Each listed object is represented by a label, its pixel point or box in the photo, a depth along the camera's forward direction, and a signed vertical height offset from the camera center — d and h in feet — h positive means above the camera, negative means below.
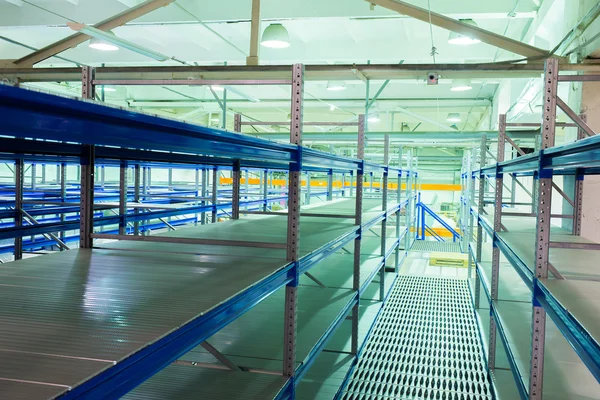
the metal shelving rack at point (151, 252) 3.65 -1.37
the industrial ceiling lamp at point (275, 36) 18.51 +5.46
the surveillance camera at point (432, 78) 17.19 +3.76
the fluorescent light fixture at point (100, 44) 18.67 +5.08
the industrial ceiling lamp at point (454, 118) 37.86 +5.25
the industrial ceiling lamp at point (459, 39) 17.71 +5.30
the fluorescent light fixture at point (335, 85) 29.63 +6.04
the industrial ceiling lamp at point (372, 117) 37.31 +5.09
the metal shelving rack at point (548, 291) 6.23 -1.59
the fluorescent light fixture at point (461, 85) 26.04 +5.48
